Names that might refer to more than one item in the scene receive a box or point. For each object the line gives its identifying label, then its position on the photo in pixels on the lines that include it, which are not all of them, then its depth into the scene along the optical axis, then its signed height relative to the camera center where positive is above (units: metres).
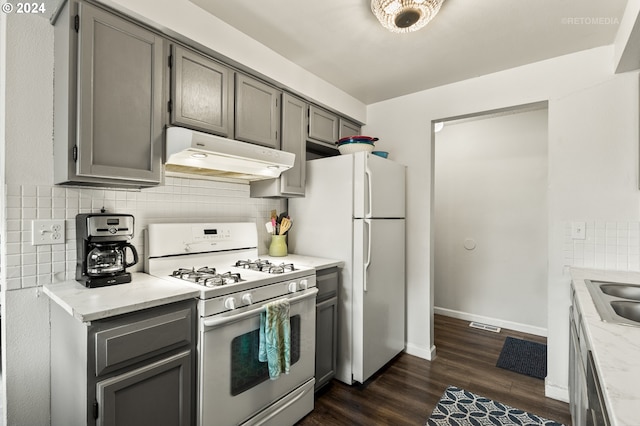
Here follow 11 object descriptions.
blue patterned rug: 1.92 -1.27
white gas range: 1.47 -0.53
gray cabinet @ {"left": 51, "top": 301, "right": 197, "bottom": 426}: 1.15 -0.63
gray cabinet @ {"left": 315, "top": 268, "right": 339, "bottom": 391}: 2.17 -0.80
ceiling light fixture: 1.57 +1.02
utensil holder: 2.52 -0.28
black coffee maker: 1.49 -0.18
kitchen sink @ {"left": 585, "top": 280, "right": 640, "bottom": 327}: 1.10 -0.37
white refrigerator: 2.32 -0.23
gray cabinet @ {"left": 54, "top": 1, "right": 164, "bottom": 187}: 1.40 +0.52
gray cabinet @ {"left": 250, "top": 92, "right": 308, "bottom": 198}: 2.37 +0.47
